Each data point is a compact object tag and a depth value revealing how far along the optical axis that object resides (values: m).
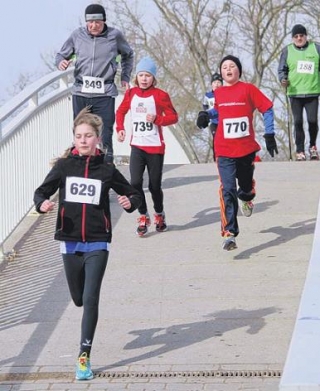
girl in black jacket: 10.78
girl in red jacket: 16.79
